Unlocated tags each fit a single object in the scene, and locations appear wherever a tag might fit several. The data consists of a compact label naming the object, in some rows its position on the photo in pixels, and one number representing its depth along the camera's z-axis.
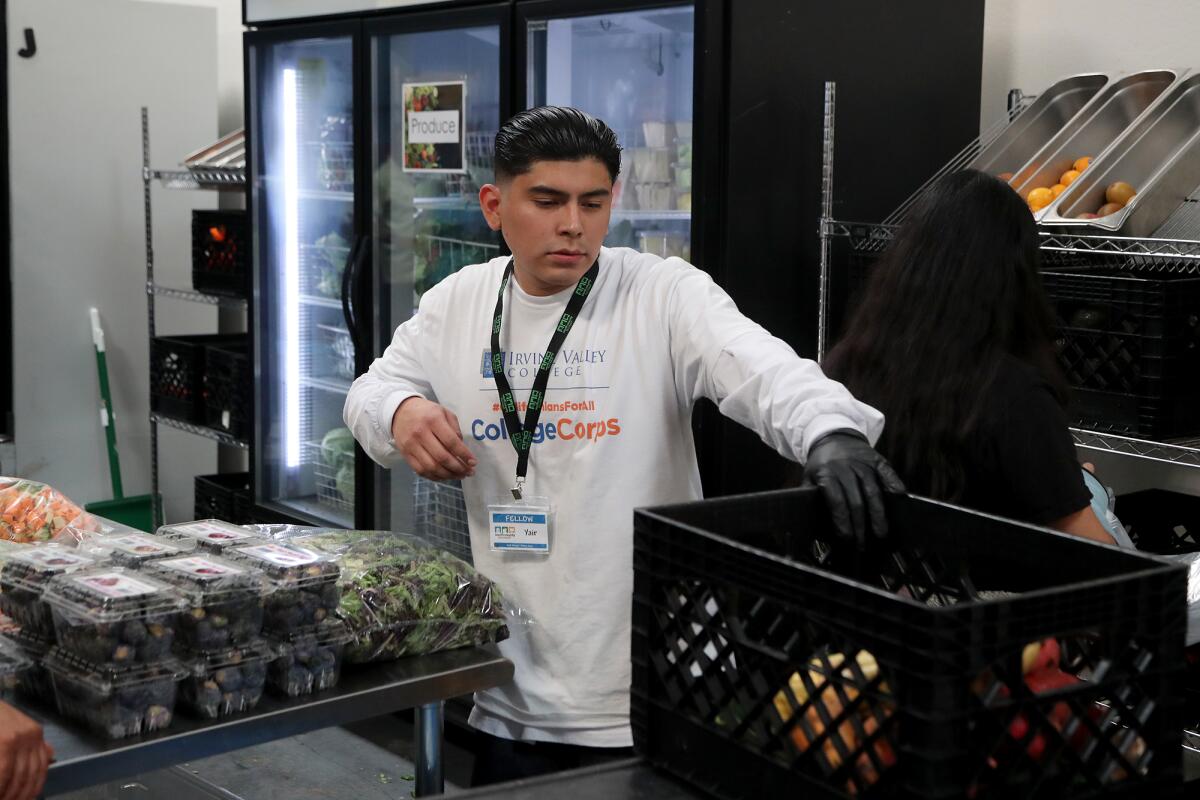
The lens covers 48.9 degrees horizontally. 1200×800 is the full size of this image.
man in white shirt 2.25
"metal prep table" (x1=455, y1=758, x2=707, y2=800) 1.27
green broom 5.79
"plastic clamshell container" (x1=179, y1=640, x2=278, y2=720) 1.69
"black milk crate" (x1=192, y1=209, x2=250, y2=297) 4.94
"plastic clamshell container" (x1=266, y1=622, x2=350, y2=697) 1.78
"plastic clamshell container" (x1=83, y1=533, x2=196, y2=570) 1.85
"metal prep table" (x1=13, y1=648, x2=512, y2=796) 1.61
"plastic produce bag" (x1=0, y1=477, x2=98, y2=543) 2.37
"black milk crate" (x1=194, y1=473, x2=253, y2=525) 5.00
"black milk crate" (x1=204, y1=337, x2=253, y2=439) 4.92
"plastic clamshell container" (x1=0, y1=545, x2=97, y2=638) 1.75
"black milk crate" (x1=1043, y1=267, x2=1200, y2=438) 2.57
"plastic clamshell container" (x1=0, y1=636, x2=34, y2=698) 1.72
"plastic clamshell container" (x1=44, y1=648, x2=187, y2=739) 1.62
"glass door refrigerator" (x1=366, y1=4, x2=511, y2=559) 4.00
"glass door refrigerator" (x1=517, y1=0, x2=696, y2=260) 3.57
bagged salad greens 1.90
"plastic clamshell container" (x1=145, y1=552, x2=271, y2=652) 1.69
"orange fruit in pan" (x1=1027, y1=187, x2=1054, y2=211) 2.86
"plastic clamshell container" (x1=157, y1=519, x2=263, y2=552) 1.93
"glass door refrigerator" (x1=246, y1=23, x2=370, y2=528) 4.61
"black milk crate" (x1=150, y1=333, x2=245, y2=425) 5.27
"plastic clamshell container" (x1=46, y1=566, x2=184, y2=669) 1.63
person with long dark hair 2.13
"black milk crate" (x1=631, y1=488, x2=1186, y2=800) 1.01
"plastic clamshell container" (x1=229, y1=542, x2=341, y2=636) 1.77
